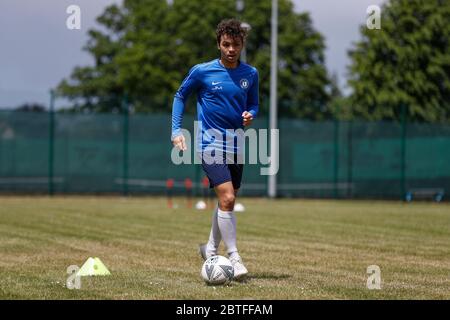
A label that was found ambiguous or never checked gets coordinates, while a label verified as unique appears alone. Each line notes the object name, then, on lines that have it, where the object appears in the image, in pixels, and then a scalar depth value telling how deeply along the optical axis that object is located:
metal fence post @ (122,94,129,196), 29.36
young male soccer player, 8.31
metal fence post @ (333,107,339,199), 31.08
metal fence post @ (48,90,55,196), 28.64
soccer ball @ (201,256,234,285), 7.80
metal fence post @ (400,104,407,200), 30.62
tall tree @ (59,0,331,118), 53.72
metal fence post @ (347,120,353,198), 31.08
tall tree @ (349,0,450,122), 42.84
